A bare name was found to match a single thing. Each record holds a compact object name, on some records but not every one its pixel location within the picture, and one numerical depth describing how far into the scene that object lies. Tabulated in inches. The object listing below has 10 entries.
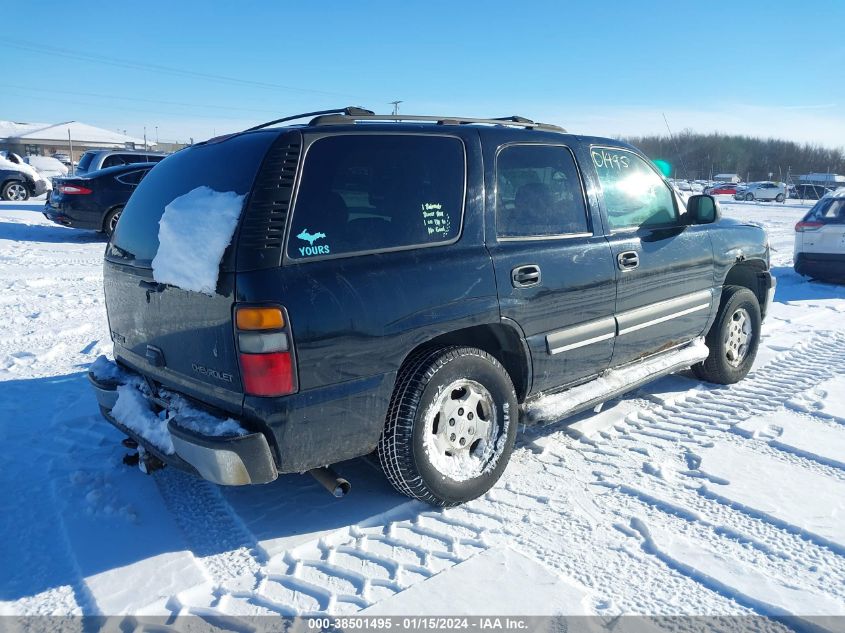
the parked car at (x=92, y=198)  447.8
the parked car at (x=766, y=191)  1592.0
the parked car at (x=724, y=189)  1780.3
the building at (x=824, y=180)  1979.1
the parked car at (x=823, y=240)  375.9
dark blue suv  104.8
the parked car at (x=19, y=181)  673.6
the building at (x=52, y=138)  2258.9
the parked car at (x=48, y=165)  1469.7
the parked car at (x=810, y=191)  1644.9
